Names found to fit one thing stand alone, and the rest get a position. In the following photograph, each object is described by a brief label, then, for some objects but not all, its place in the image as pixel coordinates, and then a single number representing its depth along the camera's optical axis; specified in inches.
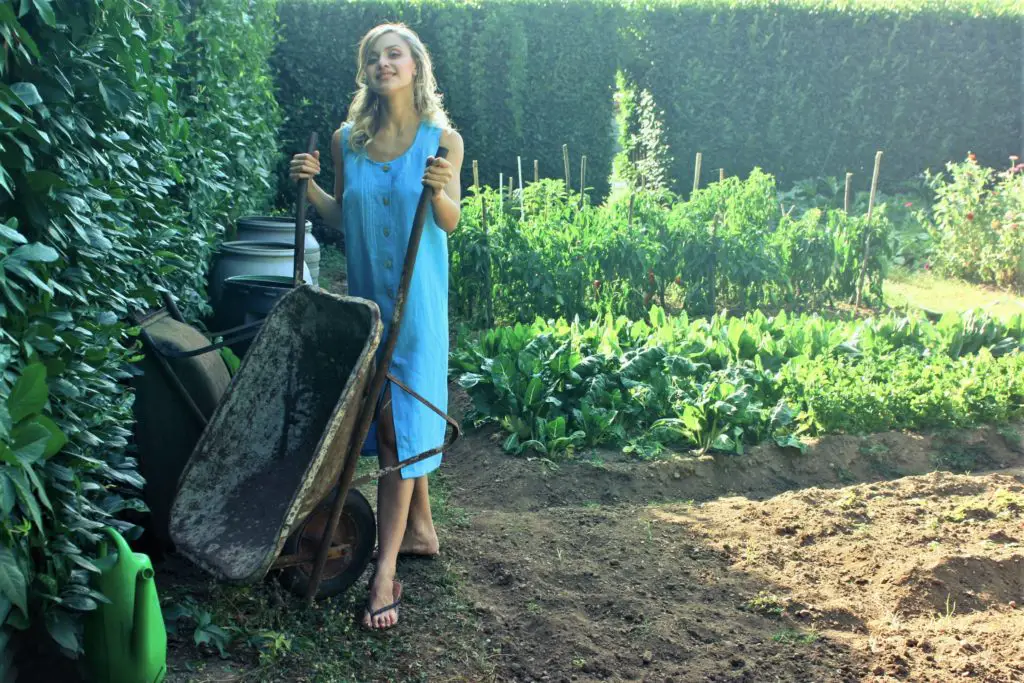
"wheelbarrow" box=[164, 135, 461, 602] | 102.7
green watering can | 87.4
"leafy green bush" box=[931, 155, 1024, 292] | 370.9
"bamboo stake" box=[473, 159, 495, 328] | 271.9
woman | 118.5
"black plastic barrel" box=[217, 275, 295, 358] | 166.7
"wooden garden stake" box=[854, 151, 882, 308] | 316.0
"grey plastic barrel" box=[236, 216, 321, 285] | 219.9
